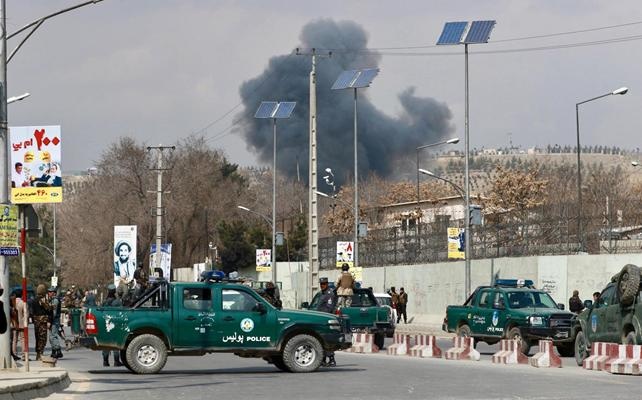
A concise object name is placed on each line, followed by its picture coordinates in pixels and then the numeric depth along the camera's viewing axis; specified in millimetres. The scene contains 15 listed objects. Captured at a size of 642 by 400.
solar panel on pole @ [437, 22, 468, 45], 55250
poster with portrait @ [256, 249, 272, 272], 71562
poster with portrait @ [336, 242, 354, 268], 58031
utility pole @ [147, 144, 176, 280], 71975
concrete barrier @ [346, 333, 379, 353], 36781
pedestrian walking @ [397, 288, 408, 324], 60219
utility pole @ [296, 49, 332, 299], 52744
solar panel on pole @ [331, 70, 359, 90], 66875
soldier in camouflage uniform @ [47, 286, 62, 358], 31159
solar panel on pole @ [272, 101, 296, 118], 74750
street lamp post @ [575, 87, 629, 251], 52359
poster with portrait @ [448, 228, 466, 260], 56500
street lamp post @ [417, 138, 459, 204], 64531
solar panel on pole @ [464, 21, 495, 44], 54375
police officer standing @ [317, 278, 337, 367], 34656
